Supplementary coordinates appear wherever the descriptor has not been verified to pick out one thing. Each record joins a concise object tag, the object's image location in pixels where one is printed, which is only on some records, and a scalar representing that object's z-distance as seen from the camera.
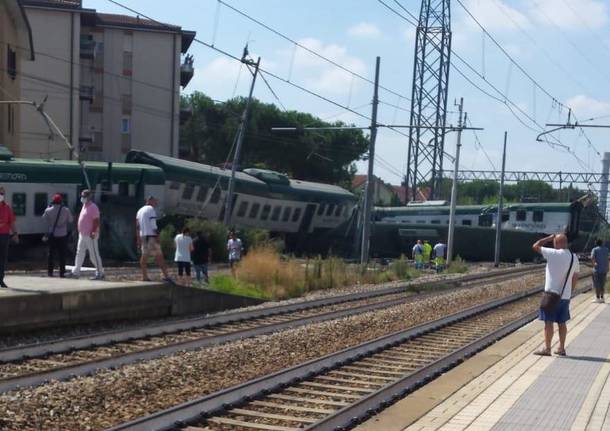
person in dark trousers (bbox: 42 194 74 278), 18.42
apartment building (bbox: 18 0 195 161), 60.44
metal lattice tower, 64.12
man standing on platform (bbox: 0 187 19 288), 15.23
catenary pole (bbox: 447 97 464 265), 49.03
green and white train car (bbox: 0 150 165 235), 31.66
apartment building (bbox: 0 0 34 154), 43.12
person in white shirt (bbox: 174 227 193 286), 23.73
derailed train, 32.94
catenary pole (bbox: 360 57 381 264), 37.53
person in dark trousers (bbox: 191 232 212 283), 24.98
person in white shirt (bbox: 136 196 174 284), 18.30
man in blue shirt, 24.92
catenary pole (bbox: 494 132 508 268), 54.43
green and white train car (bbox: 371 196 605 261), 60.91
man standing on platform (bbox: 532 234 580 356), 13.39
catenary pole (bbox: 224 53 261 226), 40.84
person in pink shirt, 18.17
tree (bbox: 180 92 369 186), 82.00
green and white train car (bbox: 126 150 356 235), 40.41
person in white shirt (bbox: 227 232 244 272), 30.94
